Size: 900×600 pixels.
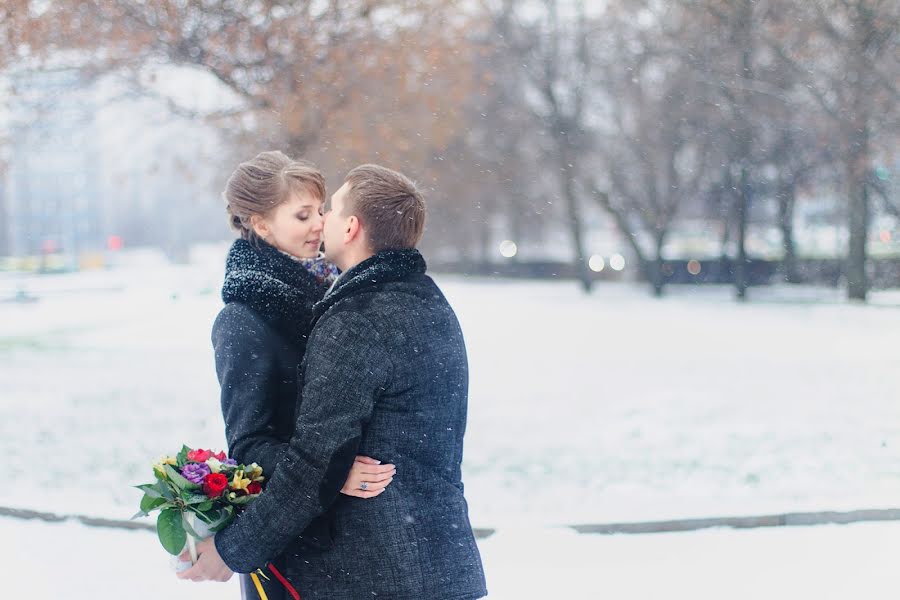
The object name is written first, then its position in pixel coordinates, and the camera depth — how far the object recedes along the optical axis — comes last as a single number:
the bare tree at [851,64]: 16.72
